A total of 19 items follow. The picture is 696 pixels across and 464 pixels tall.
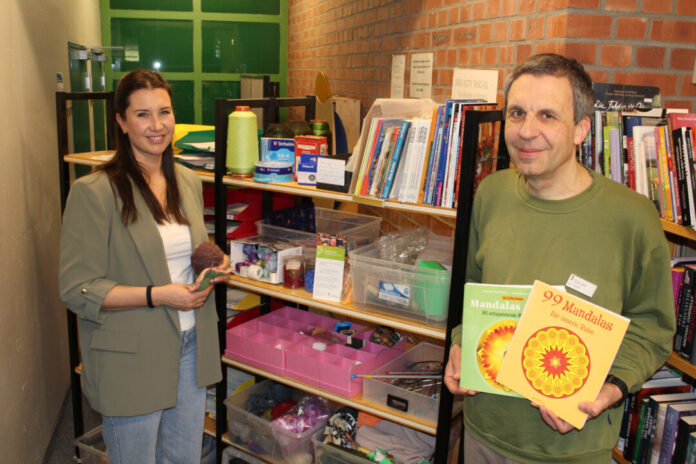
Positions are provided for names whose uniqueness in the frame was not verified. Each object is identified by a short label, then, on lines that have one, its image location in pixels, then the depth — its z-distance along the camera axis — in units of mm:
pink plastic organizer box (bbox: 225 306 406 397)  2250
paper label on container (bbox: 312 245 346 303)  2180
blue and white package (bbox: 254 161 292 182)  2256
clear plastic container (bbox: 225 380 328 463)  2363
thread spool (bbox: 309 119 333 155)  2346
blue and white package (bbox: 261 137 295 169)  2359
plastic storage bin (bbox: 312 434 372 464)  2191
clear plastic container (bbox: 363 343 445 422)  2078
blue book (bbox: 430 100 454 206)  1868
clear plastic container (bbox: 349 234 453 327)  1974
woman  1804
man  1319
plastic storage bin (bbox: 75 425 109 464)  2678
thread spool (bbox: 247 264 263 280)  2396
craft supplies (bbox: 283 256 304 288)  2330
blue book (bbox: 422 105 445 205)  1892
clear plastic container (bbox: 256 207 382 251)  2336
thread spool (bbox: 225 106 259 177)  2293
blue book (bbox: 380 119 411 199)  1965
